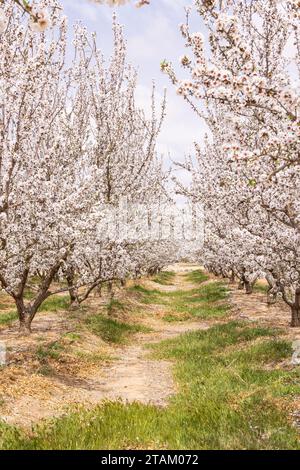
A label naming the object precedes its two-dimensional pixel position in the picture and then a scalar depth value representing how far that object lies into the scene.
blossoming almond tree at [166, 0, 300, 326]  7.84
